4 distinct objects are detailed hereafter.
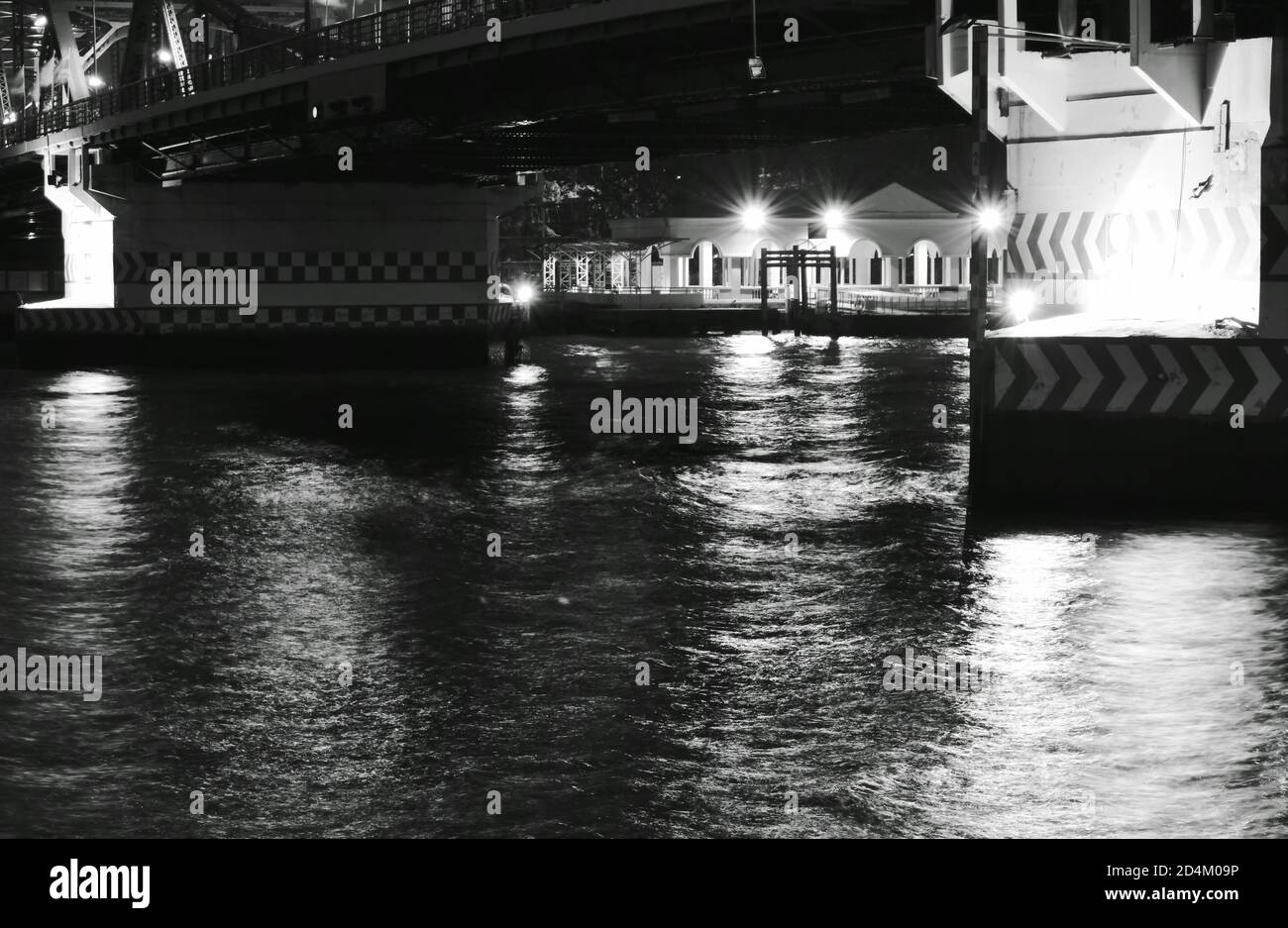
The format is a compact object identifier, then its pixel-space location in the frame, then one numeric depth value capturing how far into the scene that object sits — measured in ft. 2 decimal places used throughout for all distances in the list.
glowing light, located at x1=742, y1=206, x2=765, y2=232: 209.56
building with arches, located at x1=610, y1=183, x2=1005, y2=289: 201.57
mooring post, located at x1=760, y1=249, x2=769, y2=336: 176.86
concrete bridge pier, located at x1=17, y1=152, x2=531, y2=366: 123.13
